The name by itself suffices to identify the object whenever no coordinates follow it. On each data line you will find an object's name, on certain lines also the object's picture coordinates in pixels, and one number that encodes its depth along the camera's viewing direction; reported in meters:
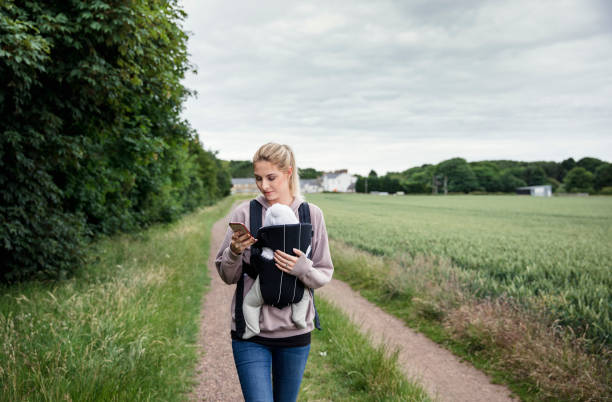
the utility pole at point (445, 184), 115.51
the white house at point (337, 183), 129.62
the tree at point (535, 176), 116.56
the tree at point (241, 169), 134.25
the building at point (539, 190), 103.62
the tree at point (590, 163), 116.66
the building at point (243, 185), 126.11
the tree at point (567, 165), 125.31
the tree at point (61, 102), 5.05
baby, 1.89
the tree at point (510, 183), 112.94
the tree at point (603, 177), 91.06
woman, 1.96
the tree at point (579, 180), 102.91
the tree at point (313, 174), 131.38
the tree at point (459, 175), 119.38
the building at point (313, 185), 124.19
